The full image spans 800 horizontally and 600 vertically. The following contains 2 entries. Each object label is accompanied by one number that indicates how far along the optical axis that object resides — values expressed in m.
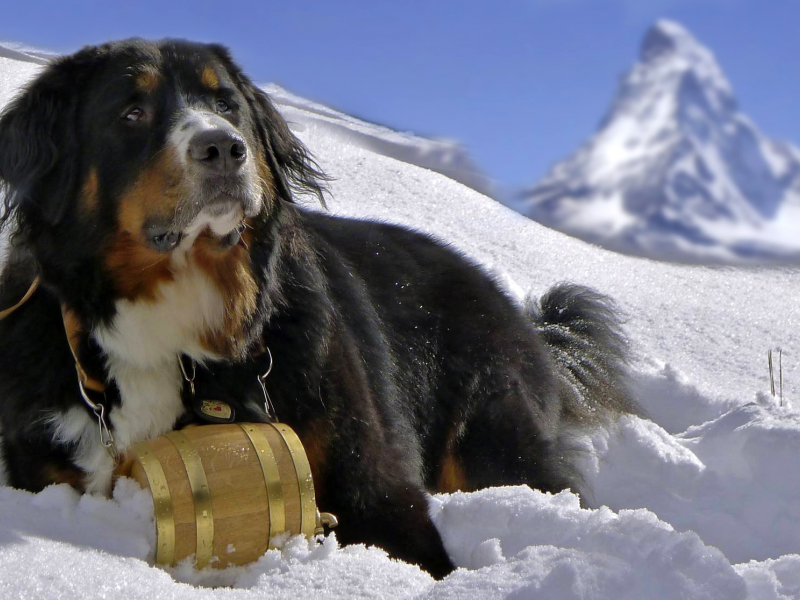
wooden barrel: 2.31
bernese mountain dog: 2.62
